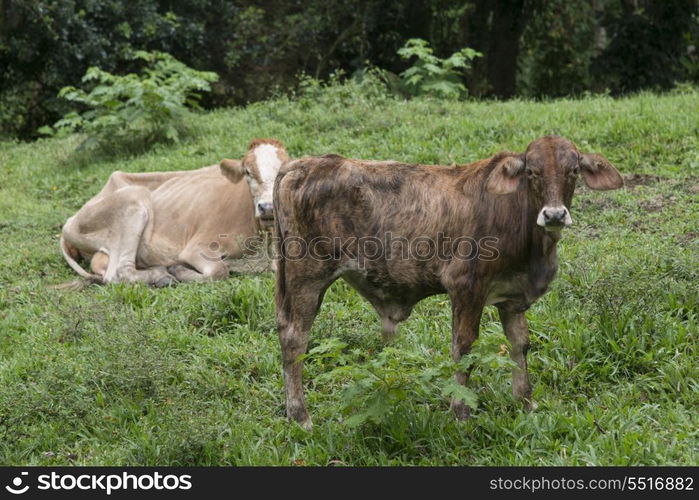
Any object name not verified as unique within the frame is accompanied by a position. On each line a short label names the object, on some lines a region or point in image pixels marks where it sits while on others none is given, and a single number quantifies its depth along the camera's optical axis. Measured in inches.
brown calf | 208.1
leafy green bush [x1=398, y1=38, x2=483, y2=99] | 588.7
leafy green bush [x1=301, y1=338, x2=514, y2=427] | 196.5
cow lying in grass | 365.1
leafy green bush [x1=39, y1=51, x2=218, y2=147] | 541.3
